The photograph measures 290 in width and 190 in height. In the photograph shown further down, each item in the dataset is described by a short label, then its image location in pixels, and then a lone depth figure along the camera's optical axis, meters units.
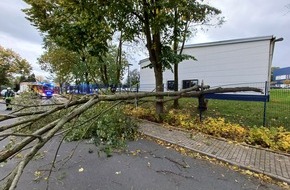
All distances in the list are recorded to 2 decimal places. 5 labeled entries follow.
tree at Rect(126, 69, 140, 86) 34.50
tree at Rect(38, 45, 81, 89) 23.20
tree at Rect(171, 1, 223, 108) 10.04
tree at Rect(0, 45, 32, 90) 44.66
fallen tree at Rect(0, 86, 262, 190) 1.53
